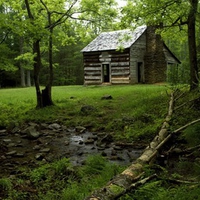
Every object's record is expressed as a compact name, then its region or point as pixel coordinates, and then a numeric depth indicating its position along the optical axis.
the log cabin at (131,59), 24.42
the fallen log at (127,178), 3.03
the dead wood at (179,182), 3.53
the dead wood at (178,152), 6.13
